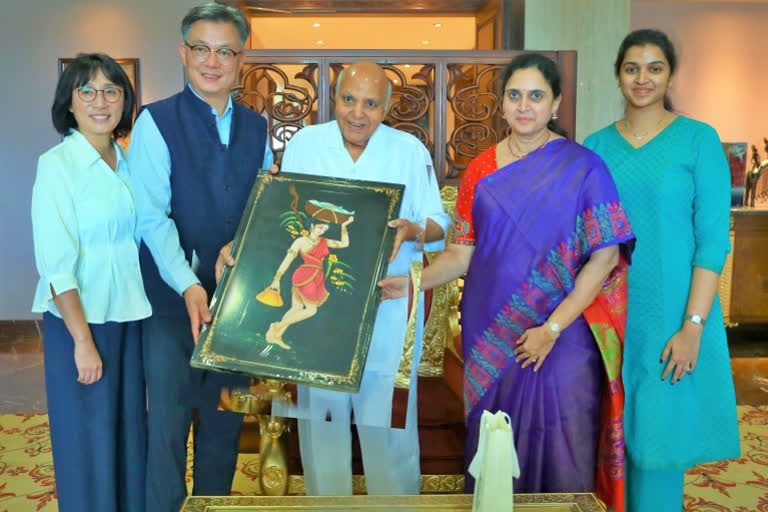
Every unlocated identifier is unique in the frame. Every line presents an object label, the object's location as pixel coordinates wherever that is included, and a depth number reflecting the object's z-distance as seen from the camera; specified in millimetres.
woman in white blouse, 1760
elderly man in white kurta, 1871
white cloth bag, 1347
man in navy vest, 1830
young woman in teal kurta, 1947
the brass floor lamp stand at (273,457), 2229
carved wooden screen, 2705
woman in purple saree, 1804
